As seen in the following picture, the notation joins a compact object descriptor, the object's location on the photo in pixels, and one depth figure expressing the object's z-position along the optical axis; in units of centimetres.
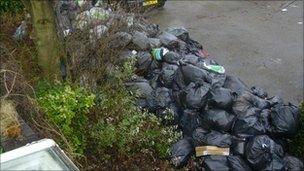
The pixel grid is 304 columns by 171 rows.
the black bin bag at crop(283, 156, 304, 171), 458
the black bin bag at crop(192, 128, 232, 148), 465
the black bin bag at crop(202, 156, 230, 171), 455
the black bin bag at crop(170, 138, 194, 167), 472
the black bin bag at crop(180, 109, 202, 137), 494
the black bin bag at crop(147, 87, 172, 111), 526
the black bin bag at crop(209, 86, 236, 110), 484
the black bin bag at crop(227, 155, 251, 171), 453
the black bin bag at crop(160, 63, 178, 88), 554
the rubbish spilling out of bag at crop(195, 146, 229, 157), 464
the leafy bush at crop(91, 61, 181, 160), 462
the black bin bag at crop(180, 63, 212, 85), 529
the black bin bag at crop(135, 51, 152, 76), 593
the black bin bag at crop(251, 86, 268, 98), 536
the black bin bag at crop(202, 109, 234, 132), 473
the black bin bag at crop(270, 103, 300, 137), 473
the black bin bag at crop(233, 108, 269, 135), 466
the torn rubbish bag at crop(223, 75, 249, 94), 534
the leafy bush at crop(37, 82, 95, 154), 411
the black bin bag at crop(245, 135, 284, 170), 451
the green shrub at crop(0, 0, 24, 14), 771
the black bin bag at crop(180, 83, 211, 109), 495
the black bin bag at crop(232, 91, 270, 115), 486
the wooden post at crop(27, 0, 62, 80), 455
